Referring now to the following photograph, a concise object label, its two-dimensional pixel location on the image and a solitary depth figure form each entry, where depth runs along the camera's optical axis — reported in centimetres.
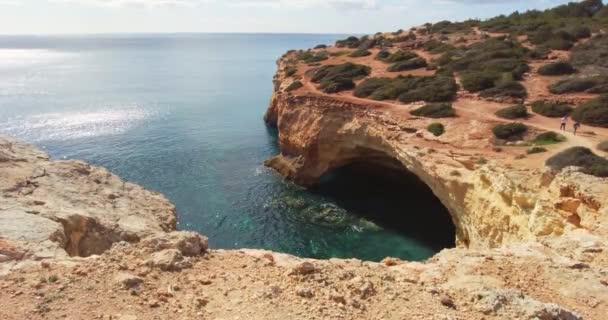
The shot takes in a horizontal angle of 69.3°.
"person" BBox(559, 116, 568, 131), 2441
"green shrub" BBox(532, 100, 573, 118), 2722
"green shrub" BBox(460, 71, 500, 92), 3288
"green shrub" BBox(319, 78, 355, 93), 3662
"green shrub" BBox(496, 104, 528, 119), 2675
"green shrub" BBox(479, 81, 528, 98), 3097
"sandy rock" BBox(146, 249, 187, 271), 1036
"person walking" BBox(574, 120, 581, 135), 2362
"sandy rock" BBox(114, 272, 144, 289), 950
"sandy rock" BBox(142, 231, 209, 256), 1133
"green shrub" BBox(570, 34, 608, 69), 3557
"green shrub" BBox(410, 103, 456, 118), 2773
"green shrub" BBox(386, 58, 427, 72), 4156
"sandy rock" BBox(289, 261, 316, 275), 1023
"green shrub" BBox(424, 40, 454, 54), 4789
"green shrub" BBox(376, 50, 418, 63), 4526
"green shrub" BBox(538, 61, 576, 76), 3466
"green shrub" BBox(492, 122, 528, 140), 2358
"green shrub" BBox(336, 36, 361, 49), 6375
